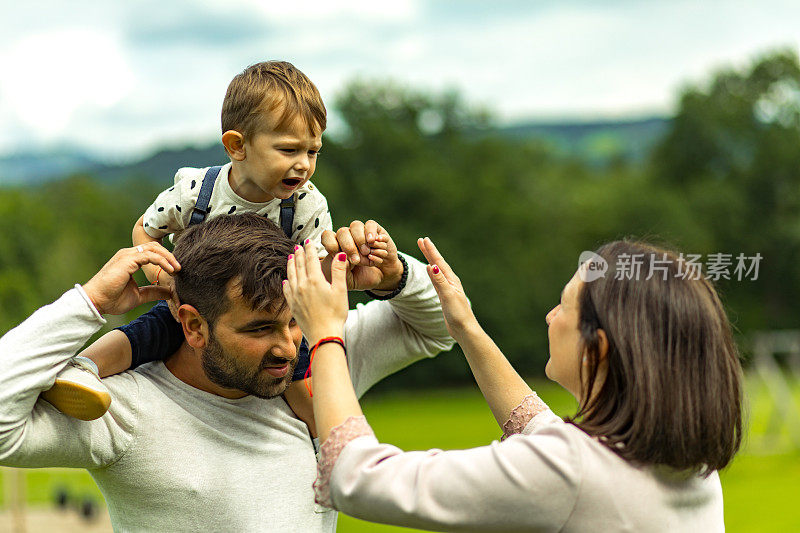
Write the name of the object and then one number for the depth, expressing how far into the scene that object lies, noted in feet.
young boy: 11.44
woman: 8.02
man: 9.48
